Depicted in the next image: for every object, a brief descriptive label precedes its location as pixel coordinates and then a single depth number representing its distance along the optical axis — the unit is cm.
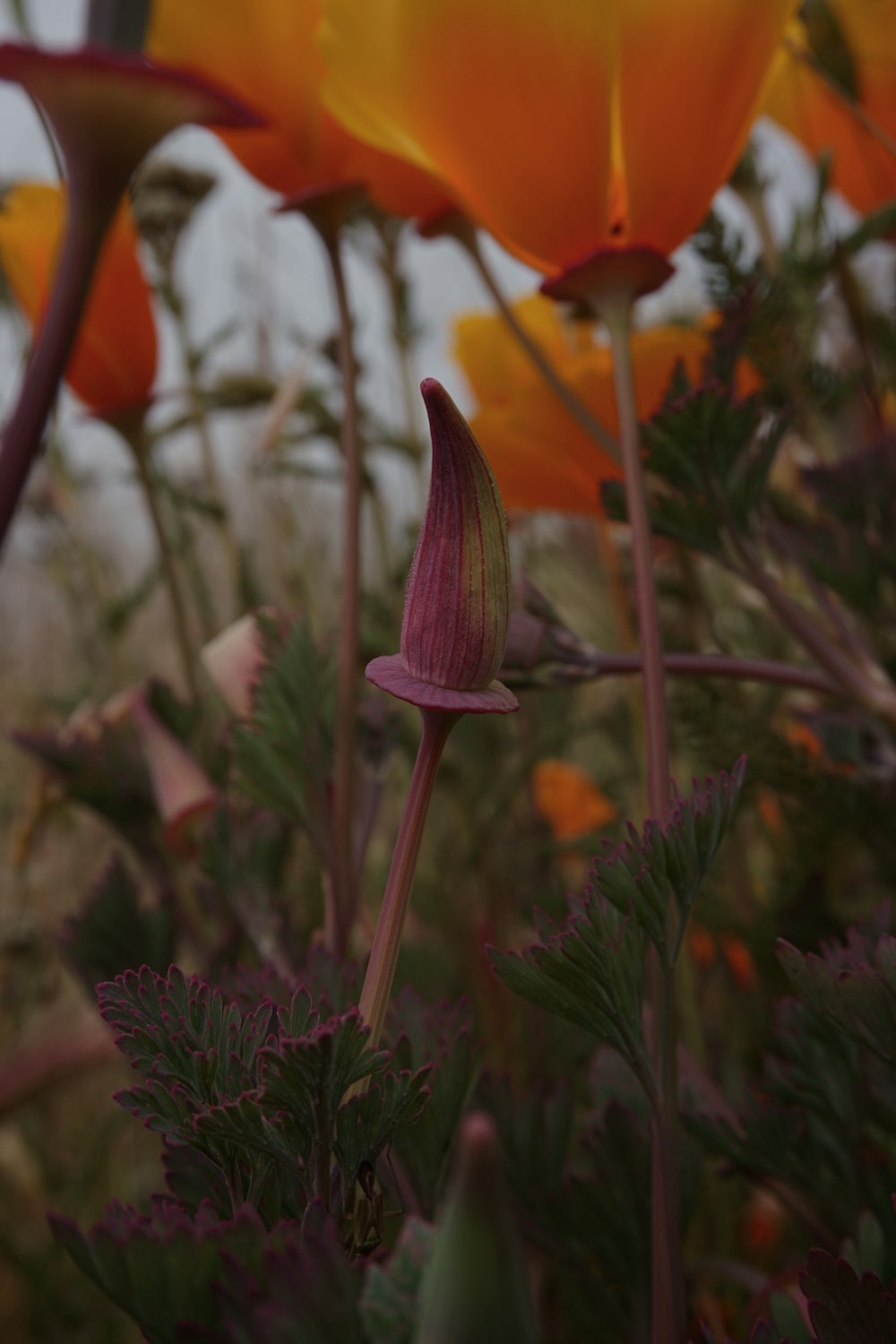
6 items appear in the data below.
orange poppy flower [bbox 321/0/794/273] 29
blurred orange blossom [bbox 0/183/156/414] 47
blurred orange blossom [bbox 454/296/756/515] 40
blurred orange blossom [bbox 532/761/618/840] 91
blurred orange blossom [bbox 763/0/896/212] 46
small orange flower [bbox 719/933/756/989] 56
